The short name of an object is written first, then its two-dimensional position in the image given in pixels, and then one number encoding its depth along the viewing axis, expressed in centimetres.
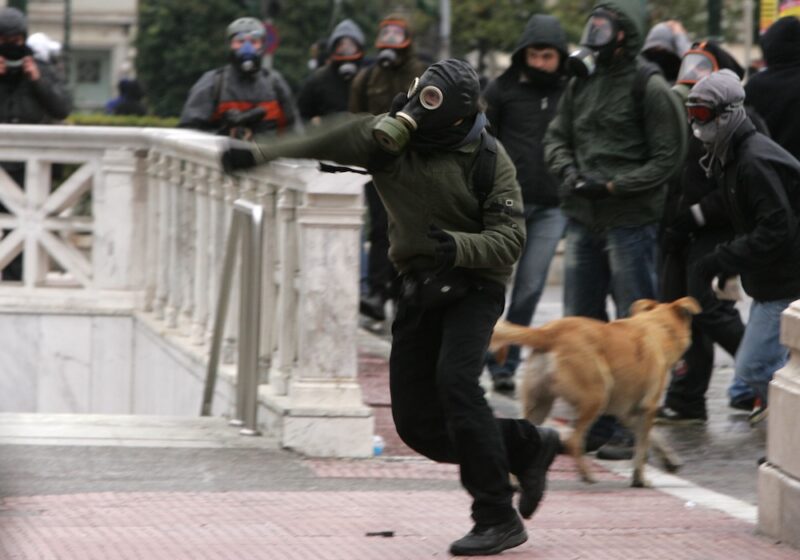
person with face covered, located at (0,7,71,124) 2508
